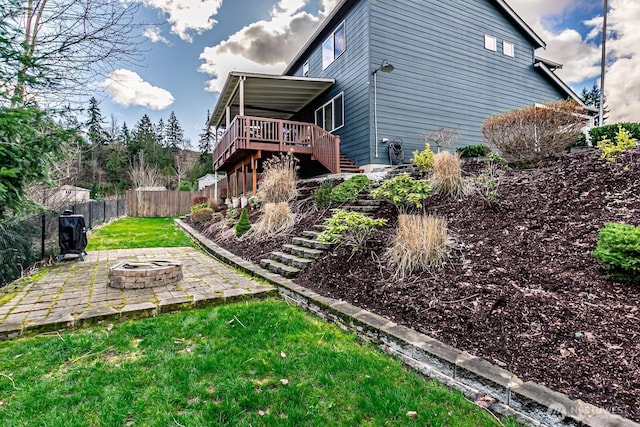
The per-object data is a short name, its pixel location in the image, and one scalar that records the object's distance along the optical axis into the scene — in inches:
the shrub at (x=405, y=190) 189.7
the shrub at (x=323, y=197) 254.0
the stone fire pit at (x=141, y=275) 159.2
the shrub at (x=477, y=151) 319.6
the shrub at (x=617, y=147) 158.2
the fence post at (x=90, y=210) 400.5
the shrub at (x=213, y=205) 500.4
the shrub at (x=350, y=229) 161.0
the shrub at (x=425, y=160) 232.1
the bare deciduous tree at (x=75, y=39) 139.1
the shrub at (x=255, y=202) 340.2
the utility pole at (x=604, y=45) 351.3
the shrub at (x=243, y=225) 283.4
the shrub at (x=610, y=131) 257.8
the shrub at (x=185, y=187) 919.7
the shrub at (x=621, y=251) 93.9
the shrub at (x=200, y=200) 672.2
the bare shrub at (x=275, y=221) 256.2
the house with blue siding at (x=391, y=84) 369.1
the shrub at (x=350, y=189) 242.8
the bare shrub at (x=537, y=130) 202.2
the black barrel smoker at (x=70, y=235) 229.1
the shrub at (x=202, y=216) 455.6
